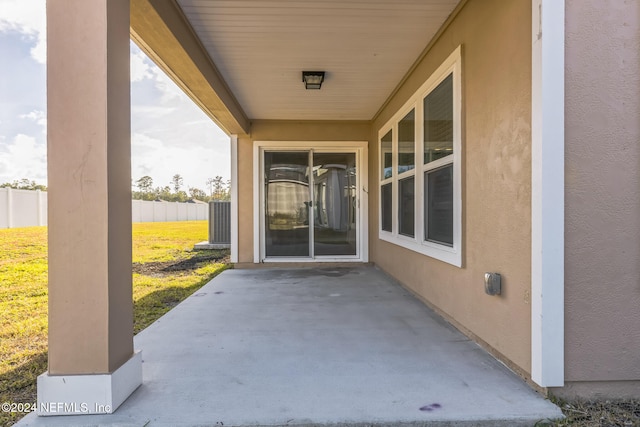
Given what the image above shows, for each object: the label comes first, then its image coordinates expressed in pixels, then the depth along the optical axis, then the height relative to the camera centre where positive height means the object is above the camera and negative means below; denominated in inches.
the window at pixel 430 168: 107.3 +15.8
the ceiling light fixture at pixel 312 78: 148.8 +57.8
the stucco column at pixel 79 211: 62.9 -0.1
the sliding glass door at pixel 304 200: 233.3 +6.4
